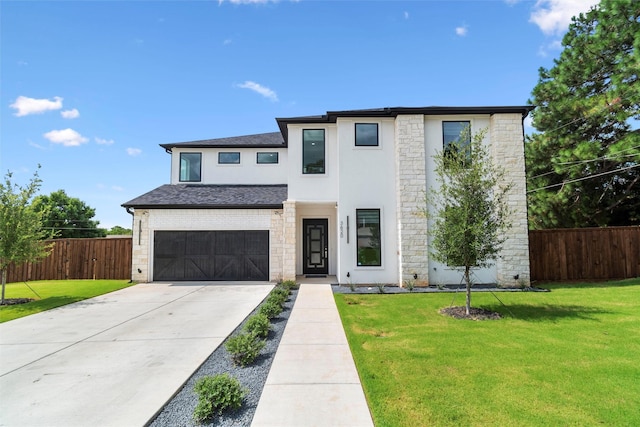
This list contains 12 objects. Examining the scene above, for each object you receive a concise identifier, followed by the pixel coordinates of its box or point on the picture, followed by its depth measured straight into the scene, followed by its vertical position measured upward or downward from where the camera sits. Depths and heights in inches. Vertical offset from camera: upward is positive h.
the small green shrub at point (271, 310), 280.0 -64.6
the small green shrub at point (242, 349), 185.5 -67.2
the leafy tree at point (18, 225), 374.6 +18.9
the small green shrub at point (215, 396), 128.3 -67.5
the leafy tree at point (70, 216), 1264.8 +102.7
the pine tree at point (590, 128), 486.3 +196.2
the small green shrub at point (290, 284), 438.5 -64.7
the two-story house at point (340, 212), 444.5 +44.7
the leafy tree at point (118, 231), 1955.0 +59.8
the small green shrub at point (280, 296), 323.3 -62.8
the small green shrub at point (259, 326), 228.3 -65.2
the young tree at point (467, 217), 287.9 +20.2
